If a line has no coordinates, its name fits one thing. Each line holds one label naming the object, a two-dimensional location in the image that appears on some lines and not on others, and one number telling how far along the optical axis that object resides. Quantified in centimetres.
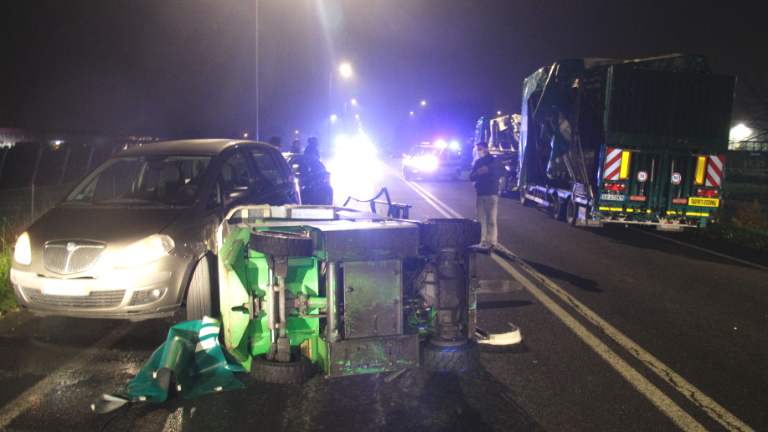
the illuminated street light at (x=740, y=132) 7462
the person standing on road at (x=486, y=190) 1000
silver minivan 475
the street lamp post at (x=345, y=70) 3762
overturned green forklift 355
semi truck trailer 1127
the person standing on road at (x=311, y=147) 1551
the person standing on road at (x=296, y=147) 1716
